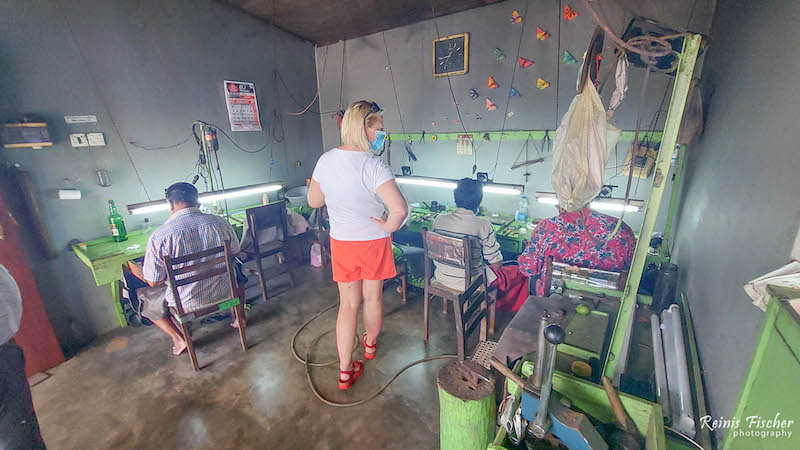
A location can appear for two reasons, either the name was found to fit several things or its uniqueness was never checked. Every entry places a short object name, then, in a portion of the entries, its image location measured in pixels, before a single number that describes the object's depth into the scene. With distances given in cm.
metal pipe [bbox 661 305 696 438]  134
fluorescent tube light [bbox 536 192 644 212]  306
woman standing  193
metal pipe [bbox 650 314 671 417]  142
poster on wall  423
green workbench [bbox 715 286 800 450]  75
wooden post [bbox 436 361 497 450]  144
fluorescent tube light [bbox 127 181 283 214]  357
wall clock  398
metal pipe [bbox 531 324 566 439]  95
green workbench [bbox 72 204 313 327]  294
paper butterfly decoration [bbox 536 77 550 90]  356
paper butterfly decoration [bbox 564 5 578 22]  327
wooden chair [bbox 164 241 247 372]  238
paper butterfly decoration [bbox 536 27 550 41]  344
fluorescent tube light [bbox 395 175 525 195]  363
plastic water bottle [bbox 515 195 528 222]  391
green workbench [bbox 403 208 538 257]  334
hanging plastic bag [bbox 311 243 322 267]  459
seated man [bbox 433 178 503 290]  268
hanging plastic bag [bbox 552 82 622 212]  172
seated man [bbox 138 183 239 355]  246
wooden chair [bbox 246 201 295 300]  358
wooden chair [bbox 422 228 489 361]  253
